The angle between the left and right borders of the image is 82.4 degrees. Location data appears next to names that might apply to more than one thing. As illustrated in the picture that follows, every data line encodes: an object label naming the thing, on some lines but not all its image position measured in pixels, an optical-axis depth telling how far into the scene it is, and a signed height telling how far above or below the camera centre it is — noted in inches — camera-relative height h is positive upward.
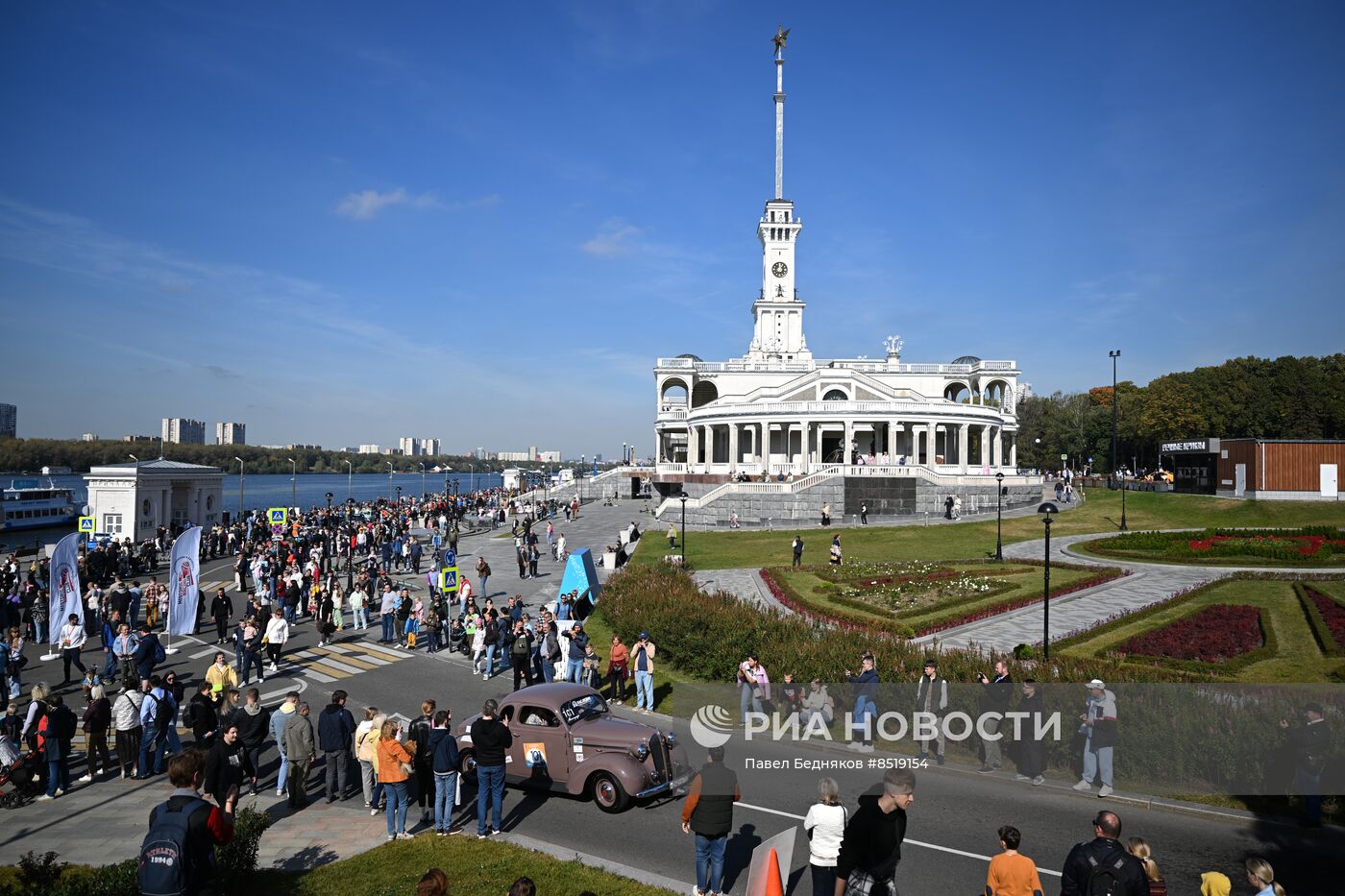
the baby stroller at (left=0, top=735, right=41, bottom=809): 451.8 -188.2
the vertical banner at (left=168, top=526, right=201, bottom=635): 824.3 -134.0
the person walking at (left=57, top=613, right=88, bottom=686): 719.1 -172.9
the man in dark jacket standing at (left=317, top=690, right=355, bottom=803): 449.4 -162.8
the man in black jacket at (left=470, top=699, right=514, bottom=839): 398.0 -153.1
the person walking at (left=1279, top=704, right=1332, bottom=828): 410.9 -150.9
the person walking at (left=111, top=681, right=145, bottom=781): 495.2 -172.8
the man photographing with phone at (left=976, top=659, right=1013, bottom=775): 503.5 -161.4
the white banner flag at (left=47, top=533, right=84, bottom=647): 759.1 -123.1
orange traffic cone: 277.7 -149.0
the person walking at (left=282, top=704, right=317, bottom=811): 443.5 -167.8
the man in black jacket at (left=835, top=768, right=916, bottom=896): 251.6 -121.1
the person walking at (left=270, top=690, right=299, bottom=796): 450.0 -155.8
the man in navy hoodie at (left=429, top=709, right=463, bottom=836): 407.5 -165.0
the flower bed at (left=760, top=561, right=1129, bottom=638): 821.9 -165.5
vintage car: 433.4 -165.7
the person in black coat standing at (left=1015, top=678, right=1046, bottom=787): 484.1 -172.8
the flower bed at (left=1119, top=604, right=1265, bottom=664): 673.6 -150.2
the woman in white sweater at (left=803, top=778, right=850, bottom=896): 288.8 -137.4
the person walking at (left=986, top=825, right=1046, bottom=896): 263.6 -138.7
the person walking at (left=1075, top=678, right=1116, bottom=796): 460.1 -156.3
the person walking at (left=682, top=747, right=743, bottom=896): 318.0 -144.7
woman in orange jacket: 391.9 -159.0
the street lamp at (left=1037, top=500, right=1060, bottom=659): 636.1 -130.2
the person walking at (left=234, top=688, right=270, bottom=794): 448.8 -156.2
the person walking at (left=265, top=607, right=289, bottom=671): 754.2 -167.2
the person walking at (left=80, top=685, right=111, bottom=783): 488.7 -173.4
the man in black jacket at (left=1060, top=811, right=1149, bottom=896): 252.5 -131.7
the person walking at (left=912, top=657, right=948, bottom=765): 528.1 -161.9
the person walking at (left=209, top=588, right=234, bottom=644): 903.1 -179.6
